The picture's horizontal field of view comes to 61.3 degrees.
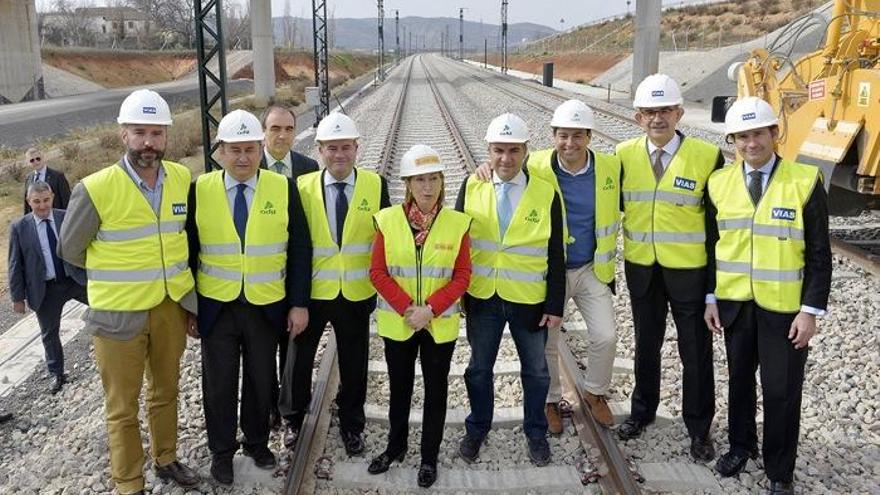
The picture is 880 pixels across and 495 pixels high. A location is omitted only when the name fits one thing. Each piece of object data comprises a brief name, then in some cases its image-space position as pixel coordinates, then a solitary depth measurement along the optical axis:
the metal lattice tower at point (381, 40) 50.26
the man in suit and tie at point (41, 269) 6.41
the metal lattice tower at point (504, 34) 54.19
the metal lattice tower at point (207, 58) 9.92
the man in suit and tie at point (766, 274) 4.03
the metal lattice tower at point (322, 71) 24.09
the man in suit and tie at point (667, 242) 4.52
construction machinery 7.50
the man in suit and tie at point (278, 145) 5.05
